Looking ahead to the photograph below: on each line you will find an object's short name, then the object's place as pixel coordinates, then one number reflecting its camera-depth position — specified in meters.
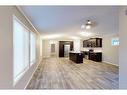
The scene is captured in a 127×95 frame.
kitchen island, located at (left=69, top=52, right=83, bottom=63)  6.03
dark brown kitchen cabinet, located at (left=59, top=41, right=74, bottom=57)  9.43
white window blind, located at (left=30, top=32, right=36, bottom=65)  3.94
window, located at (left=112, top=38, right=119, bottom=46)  5.29
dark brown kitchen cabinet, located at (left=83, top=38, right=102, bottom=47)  6.79
